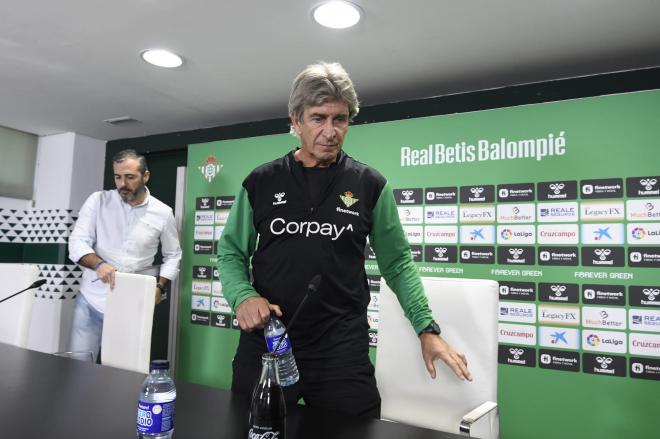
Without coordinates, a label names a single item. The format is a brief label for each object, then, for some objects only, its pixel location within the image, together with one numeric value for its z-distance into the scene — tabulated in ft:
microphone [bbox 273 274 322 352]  3.00
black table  3.05
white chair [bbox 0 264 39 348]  7.28
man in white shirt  10.25
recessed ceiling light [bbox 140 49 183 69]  8.76
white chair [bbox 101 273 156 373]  6.34
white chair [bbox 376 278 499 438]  4.65
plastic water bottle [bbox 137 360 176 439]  2.70
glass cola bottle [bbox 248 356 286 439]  2.61
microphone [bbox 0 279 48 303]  6.53
